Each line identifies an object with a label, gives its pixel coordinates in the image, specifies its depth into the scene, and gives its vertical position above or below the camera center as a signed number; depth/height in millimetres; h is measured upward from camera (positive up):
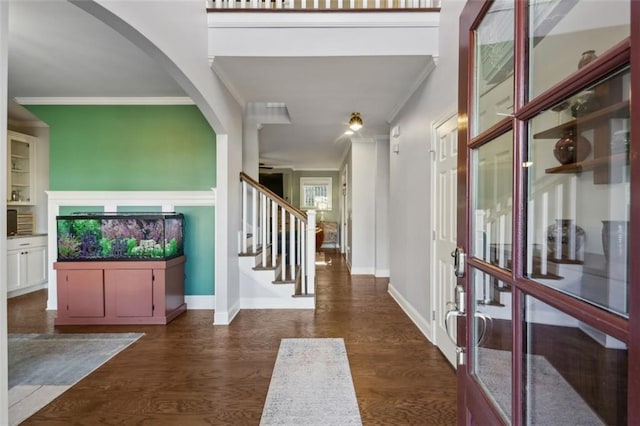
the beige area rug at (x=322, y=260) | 7153 -1154
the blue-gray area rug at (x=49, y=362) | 2059 -1187
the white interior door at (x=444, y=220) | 2475 -81
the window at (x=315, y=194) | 10812 +585
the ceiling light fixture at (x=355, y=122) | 4059 +1105
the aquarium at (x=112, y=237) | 3408 -278
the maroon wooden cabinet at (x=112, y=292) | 3373 -855
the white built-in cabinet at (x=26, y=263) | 4324 -740
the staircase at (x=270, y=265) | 3879 -645
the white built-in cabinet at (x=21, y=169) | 4605 +614
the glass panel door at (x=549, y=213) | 517 -6
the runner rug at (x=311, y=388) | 1865 -1178
